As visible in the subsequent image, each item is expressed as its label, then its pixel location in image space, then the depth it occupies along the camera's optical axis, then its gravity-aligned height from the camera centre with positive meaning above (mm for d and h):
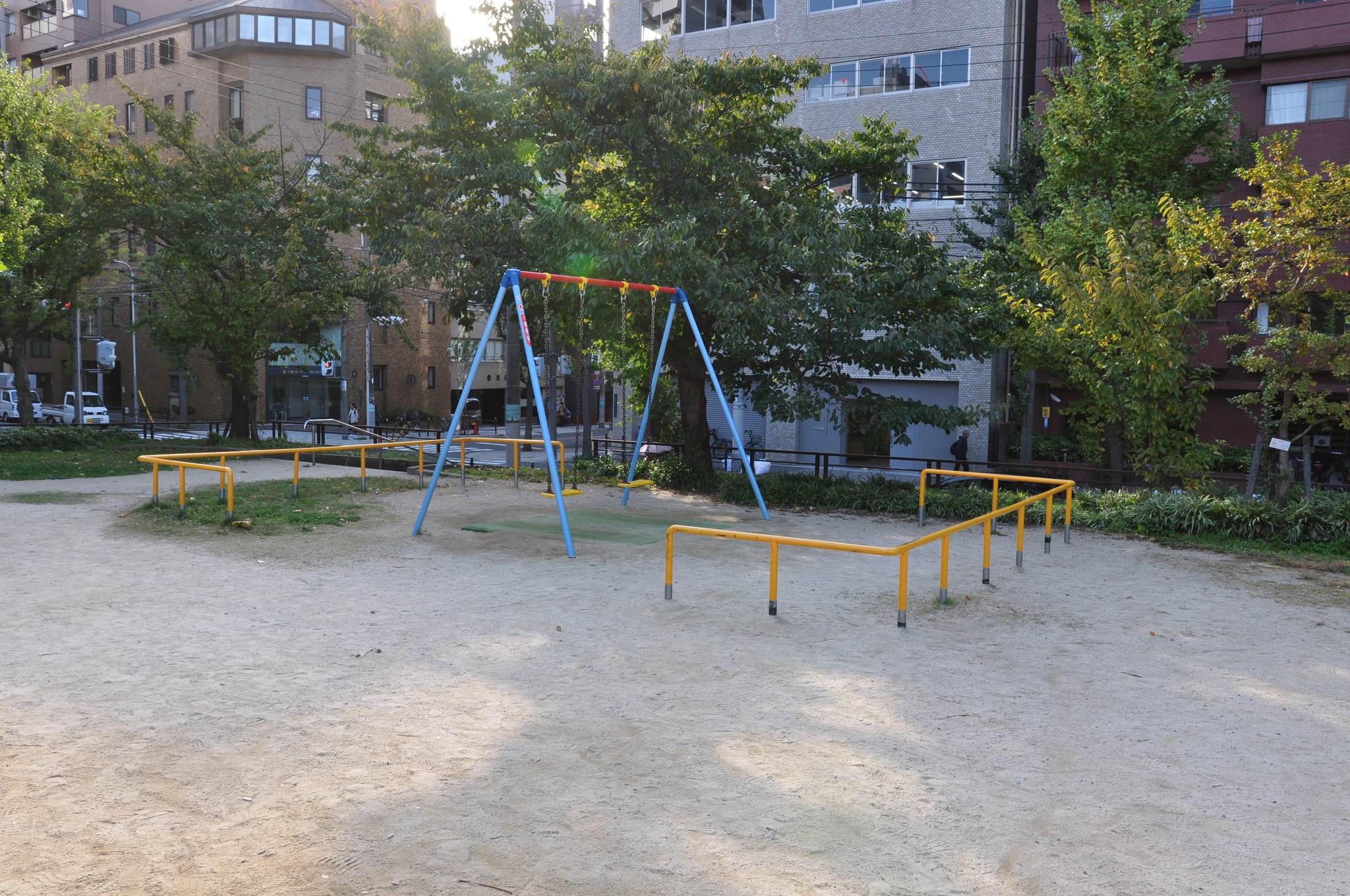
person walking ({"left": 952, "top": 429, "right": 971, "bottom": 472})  27516 -1132
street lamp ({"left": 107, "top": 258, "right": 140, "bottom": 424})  48906 +3
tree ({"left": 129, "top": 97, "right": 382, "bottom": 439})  24703 +3579
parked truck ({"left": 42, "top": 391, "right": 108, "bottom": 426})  43969 -865
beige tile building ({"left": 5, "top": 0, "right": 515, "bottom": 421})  47844 +14362
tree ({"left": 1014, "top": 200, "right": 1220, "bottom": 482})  15109 +1231
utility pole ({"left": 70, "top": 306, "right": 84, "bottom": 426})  34438 +882
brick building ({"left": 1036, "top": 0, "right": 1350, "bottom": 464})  26047 +8926
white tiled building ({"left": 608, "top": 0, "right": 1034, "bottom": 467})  28703 +9475
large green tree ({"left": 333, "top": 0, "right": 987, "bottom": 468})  16141 +3318
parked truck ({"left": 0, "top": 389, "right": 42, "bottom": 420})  45344 -625
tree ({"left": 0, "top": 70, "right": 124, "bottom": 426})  21797 +4736
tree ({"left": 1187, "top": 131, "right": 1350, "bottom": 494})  13859 +2127
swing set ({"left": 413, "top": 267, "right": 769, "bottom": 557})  12070 +469
